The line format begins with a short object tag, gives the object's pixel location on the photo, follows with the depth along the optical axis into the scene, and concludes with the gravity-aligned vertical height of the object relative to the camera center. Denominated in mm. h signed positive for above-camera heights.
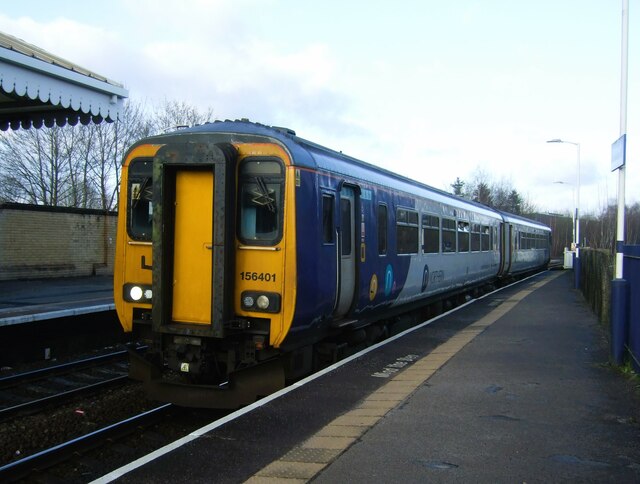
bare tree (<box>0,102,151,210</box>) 31469 +3688
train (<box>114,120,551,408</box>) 6316 -238
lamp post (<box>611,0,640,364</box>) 7750 -649
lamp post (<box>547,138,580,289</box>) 22914 -1074
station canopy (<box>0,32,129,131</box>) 7305 +2000
